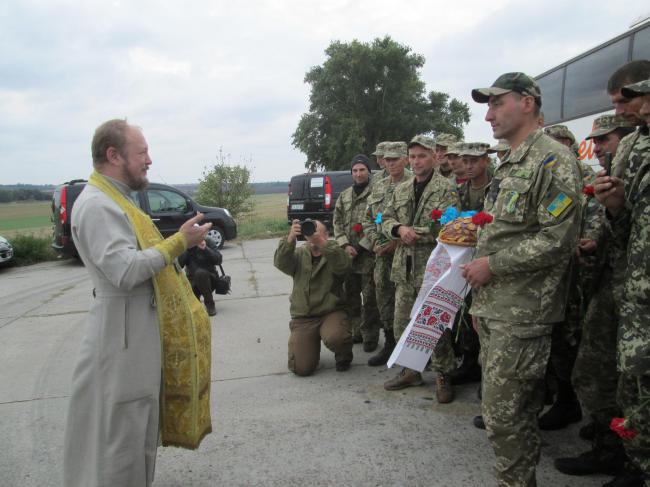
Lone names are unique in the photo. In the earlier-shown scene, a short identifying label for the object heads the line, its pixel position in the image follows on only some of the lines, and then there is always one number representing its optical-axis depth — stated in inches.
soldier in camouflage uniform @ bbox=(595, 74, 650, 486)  77.2
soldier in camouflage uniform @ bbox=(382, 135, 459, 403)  142.1
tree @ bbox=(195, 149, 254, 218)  686.5
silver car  424.5
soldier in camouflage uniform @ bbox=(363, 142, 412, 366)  170.6
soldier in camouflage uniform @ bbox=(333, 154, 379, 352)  187.9
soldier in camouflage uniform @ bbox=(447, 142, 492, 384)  151.3
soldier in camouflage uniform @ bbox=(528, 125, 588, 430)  116.4
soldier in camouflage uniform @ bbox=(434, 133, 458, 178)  207.8
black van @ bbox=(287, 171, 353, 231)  545.0
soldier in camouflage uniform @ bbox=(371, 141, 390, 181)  183.5
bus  245.8
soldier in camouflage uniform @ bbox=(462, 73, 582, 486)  85.4
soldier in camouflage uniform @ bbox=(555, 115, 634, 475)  100.0
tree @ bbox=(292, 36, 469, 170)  1235.2
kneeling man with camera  162.6
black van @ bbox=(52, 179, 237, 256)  408.8
